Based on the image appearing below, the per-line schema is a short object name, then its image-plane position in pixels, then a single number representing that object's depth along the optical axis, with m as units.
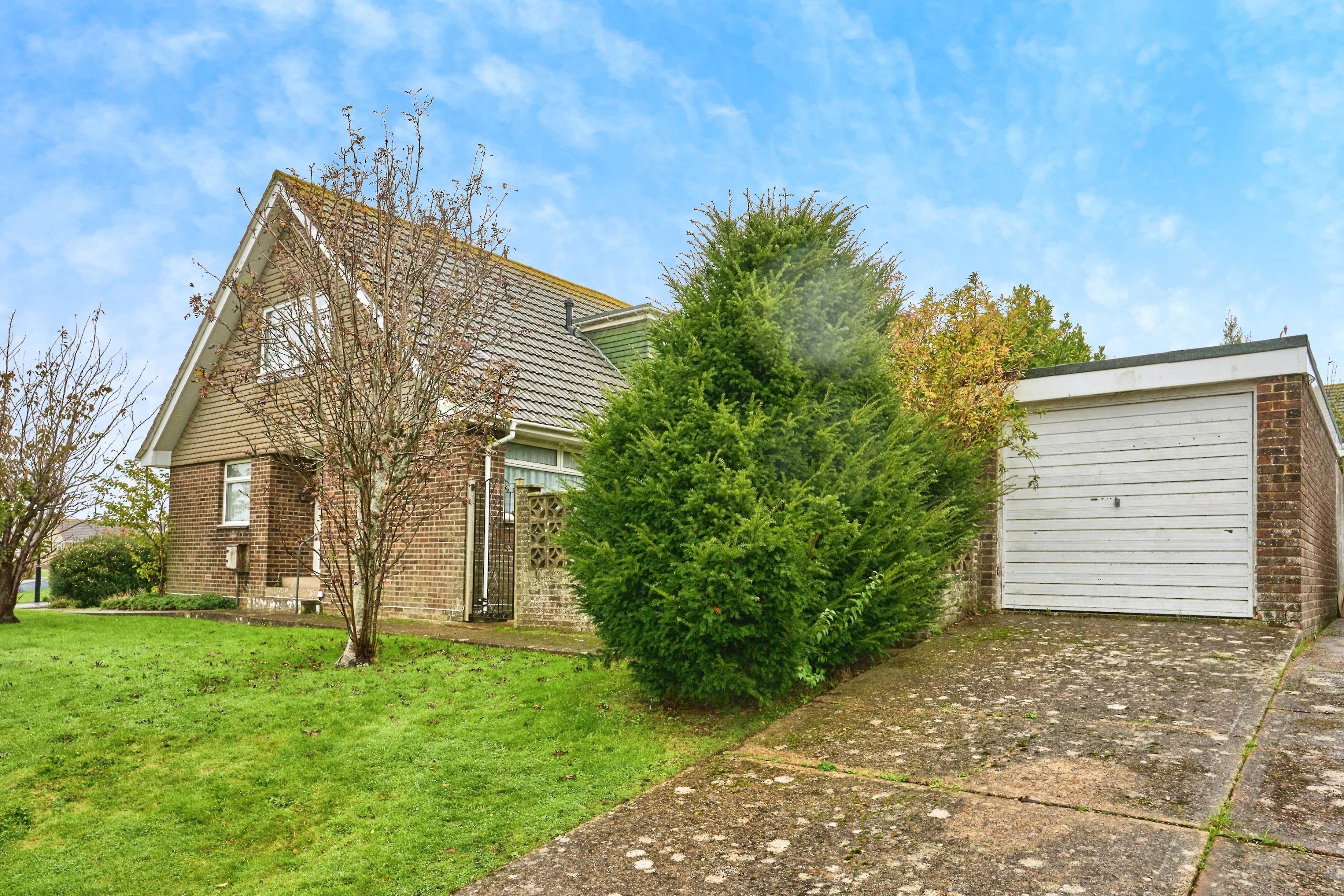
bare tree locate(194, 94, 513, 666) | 8.48
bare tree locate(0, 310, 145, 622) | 13.36
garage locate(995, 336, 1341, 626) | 8.85
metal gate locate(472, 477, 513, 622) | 12.18
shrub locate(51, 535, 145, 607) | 18.50
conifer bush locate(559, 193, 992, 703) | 5.48
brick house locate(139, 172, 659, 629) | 12.08
